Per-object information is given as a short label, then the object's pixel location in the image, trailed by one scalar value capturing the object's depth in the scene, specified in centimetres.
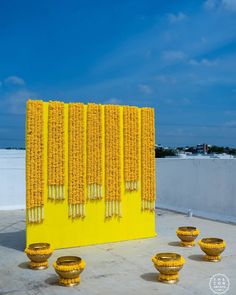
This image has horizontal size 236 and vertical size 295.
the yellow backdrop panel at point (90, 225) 568
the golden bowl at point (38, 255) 466
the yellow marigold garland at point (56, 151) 567
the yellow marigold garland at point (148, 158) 648
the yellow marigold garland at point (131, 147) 632
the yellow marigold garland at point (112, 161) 615
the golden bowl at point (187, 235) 583
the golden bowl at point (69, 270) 407
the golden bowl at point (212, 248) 494
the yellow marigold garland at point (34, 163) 554
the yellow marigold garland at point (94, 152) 599
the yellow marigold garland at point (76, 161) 583
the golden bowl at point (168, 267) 415
